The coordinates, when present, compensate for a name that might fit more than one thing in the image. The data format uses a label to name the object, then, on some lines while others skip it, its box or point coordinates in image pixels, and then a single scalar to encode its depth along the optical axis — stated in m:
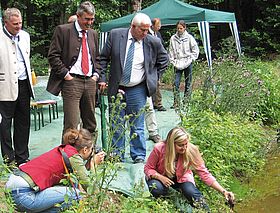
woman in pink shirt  3.88
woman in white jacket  8.10
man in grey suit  4.64
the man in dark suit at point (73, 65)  4.43
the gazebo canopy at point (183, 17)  9.93
